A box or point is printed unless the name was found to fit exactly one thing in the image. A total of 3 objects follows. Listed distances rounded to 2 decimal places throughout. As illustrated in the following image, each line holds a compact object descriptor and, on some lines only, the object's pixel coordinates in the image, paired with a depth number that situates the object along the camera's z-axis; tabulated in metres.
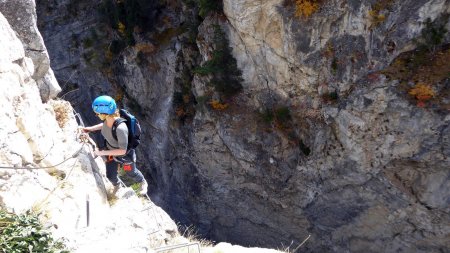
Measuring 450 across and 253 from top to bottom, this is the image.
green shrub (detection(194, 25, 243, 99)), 14.81
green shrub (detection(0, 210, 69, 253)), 3.87
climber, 6.36
